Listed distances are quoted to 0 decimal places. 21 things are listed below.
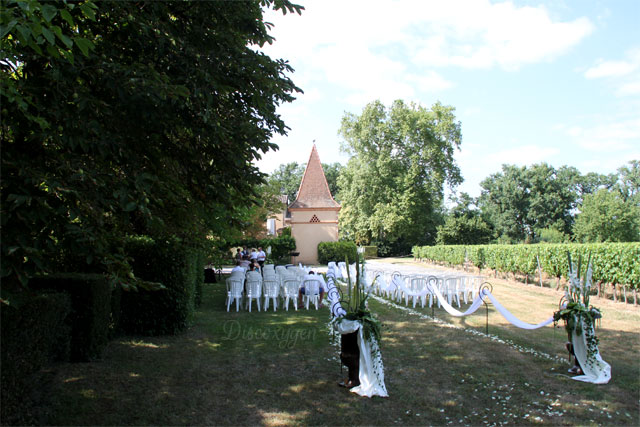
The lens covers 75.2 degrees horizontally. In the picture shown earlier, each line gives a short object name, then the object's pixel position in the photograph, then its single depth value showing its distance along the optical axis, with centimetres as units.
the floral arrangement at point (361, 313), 528
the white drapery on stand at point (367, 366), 510
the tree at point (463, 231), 4488
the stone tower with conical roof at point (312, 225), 3703
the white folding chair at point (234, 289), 1138
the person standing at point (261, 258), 1962
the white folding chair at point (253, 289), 1134
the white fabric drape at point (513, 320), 711
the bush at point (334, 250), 3338
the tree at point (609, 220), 3972
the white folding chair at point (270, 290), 1145
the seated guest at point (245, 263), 1586
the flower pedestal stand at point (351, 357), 535
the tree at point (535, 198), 5859
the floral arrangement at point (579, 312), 572
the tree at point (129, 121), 327
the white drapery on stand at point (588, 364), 558
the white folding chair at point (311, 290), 1166
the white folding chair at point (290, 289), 1148
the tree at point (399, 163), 4116
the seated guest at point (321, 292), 1182
